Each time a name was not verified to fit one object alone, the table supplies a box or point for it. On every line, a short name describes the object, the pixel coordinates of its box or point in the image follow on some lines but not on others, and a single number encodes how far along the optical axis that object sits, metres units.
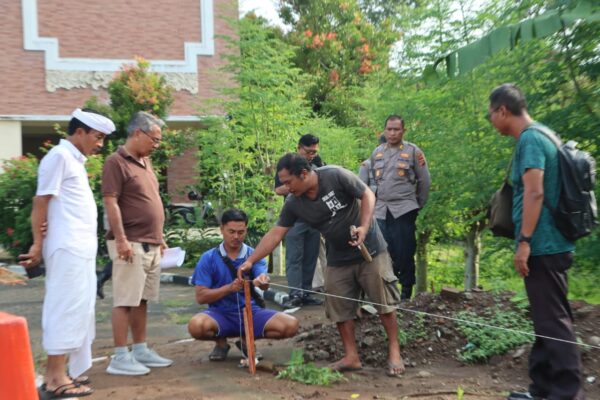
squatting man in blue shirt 5.53
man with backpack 4.06
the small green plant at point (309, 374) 4.98
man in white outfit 4.57
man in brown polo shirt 5.19
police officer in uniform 7.10
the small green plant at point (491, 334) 5.41
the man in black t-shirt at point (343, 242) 5.13
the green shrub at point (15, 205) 11.78
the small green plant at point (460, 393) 4.46
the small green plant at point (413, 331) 5.84
